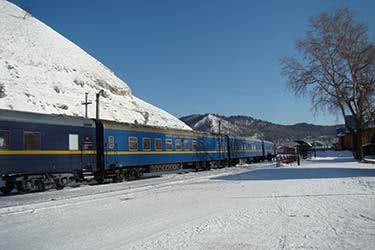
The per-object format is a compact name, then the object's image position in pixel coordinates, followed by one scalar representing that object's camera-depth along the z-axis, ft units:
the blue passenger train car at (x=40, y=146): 56.13
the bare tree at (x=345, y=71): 125.04
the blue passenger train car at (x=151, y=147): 76.89
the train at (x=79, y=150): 57.26
